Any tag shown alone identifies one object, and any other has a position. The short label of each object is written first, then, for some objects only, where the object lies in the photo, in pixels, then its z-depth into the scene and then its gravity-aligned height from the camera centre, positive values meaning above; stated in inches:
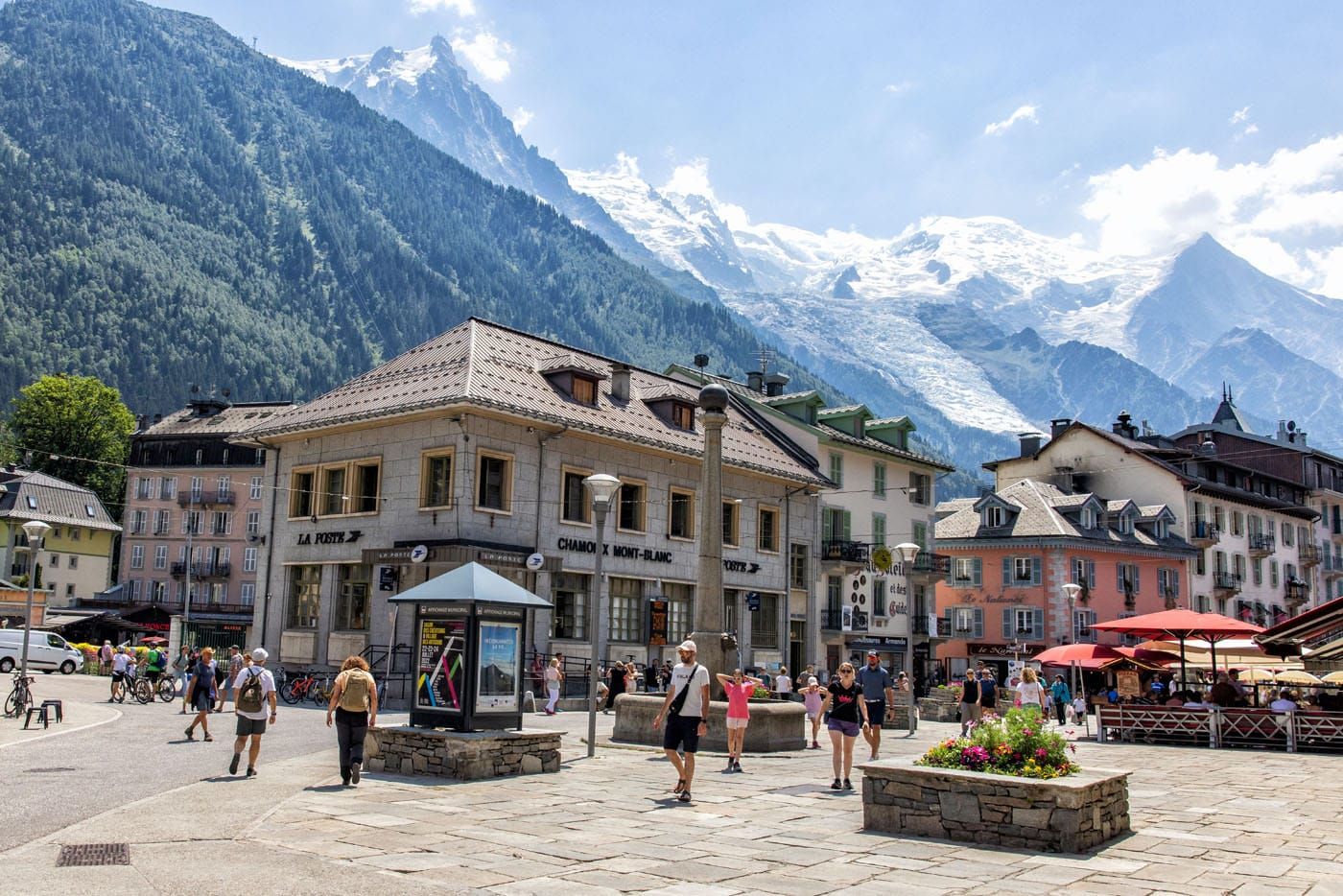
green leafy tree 3216.0 +598.8
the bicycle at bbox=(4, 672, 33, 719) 931.3 -38.4
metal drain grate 352.5 -62.3
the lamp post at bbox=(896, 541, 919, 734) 1034.7 +59.4
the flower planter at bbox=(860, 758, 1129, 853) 406.5 -50.0
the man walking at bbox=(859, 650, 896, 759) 703.7 -19.2
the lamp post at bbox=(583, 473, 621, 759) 776.9 +106.8
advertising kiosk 598.5 +1.7
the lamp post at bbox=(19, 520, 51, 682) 1068.8 +101.4
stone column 757.3 +62.5
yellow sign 1872.5 +163.4
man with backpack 575.5 -27.1
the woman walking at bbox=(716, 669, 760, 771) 668.1 -34.0
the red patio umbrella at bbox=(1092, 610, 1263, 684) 1005.2 +36.0
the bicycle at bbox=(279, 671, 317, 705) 1243.8 -37.8
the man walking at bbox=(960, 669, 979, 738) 959.0 -28.6
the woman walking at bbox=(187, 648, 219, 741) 775.7 -26.5
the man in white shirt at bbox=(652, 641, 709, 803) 522.0 -23.9
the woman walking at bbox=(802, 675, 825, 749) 868.3 -30.3
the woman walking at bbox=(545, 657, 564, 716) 1154.0 -27.8
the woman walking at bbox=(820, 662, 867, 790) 583.5 -27.3
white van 1686.8 -7.1
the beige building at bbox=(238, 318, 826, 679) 1245.1 +181.6
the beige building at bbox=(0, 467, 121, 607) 2925.7 +293.9
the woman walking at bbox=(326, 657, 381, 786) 539.5 -27.3
